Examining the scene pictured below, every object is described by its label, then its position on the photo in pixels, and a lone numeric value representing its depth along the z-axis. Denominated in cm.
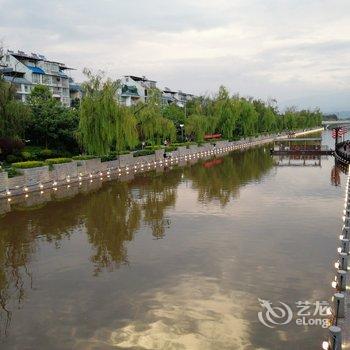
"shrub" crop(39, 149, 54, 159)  3803
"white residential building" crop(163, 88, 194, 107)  11306
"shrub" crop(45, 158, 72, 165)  2684
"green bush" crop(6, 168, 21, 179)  2323
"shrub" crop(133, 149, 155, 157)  3926
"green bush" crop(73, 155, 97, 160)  3088
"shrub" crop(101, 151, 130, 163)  3331
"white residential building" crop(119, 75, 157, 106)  9425
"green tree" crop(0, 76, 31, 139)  3369
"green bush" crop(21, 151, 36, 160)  3559
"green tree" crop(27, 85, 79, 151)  3938
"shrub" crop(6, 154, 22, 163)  3456
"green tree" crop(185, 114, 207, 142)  5916
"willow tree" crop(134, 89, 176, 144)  4725
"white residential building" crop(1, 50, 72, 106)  6662
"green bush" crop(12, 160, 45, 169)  2441
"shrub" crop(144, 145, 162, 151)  4394
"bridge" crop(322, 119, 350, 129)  17995
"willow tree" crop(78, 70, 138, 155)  3213
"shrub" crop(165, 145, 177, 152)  4611
